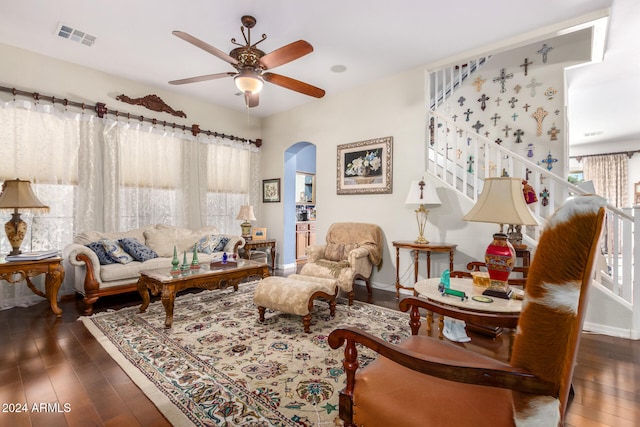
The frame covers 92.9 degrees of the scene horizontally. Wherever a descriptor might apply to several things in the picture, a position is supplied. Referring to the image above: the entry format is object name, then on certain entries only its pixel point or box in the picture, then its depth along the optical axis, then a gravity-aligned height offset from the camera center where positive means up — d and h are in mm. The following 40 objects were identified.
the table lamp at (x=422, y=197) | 3662 +206
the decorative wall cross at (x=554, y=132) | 3828 +1028
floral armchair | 3630 -539
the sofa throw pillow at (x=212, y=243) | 4555 -450
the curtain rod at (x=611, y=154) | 7426 +1513
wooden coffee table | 2842 -666
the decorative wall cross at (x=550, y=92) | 3850 +1545
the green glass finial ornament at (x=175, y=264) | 3239 -534
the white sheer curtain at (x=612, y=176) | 7387 +936
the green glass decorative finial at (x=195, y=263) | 3330 -543
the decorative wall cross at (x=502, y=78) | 4250 +1904
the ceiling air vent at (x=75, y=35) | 3205 +1962
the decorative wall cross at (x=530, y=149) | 4015 +857
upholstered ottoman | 2693 -745
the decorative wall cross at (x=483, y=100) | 4430 +1658
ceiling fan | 2563 +1388
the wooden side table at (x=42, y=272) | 2898 -575
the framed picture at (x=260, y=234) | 5672 -376
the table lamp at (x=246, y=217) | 5227 -52
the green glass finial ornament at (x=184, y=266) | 3254 -557
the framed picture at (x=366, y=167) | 4363 +709
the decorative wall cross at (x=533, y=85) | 3992 +1687
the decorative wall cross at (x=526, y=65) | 4055 +1988
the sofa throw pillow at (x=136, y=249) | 3850 -453
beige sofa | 3305 -544
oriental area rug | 1678 -1062
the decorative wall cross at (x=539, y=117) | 3934 +1259
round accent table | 1669 -511
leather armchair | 758 -458
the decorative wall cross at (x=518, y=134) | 4117 +1076
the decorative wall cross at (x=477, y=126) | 4467 +1298
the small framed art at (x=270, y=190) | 5906 +473
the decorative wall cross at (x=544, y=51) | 3882 +2101
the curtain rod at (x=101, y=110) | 3612 +1437
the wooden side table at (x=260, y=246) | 5184 -562
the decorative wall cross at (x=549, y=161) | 3857 +674
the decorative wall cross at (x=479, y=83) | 4473 +1938
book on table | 2994 -422
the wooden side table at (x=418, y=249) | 3498 -418
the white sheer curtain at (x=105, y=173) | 3613 +581
